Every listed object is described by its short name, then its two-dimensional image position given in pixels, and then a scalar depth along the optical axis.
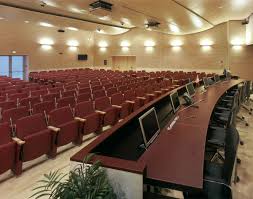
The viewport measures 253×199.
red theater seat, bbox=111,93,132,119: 6.04
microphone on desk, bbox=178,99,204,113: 4.34
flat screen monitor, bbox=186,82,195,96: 5.49
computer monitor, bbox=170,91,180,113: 4.06
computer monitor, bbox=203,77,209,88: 7.23
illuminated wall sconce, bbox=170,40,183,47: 18.08
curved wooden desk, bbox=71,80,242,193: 1.63
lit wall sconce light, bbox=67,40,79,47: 18.66
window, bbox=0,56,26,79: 14.44
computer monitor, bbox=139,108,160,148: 2.36
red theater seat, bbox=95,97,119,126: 5.46
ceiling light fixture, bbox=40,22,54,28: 14.91
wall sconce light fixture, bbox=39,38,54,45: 16.32
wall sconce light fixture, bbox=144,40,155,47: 19.27
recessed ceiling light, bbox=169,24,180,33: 14.44
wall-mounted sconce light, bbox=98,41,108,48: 21.30
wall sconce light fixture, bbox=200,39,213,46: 16.56
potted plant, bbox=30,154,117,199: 1.39
